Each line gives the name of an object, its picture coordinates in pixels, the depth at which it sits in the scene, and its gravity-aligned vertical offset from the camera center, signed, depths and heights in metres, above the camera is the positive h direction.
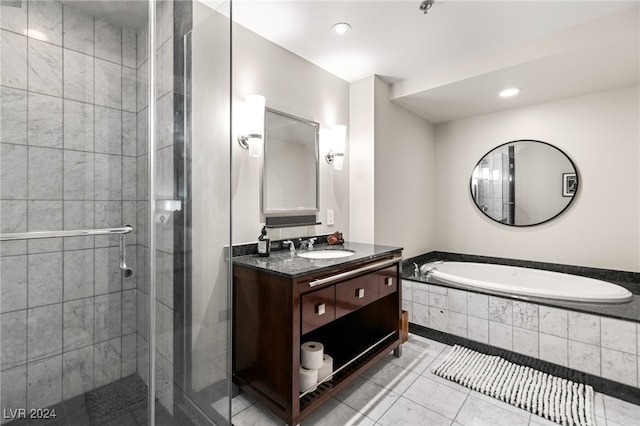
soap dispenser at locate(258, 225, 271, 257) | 1.86 -0.21
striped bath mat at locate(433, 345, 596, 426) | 1.61 -1.09
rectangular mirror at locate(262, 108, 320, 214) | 2.11 +0.38
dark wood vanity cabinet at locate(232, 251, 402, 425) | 1.44 -0.58
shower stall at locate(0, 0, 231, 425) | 1.05 +0.02
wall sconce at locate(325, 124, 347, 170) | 2.56 +0.59
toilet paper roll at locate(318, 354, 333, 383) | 1.71 -0.93
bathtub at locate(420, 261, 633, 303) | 2.09 -0.59
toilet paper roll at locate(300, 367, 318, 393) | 1.59 -0.92
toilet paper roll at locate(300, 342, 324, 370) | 1.65 -0.82
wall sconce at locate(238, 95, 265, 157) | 1.91 +0.59
